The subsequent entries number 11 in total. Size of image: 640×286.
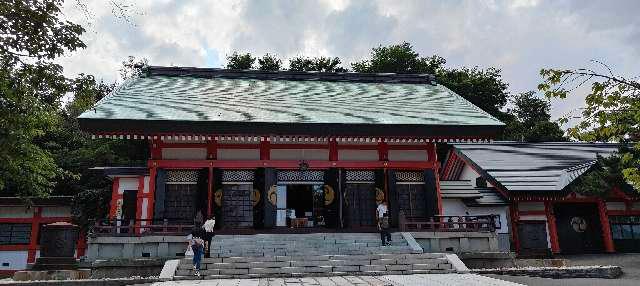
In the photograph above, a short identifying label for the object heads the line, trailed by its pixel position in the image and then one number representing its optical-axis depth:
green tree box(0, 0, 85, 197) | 8.43
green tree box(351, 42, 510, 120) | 42.78
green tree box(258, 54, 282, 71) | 45.00
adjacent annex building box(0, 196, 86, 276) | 21.77
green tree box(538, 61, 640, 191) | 6.10
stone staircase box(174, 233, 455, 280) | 11.88
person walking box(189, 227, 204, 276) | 11.48
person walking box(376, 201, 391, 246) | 14.75
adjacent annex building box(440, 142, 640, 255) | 20.80
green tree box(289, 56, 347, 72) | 45.62
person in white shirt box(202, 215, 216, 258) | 12.66
